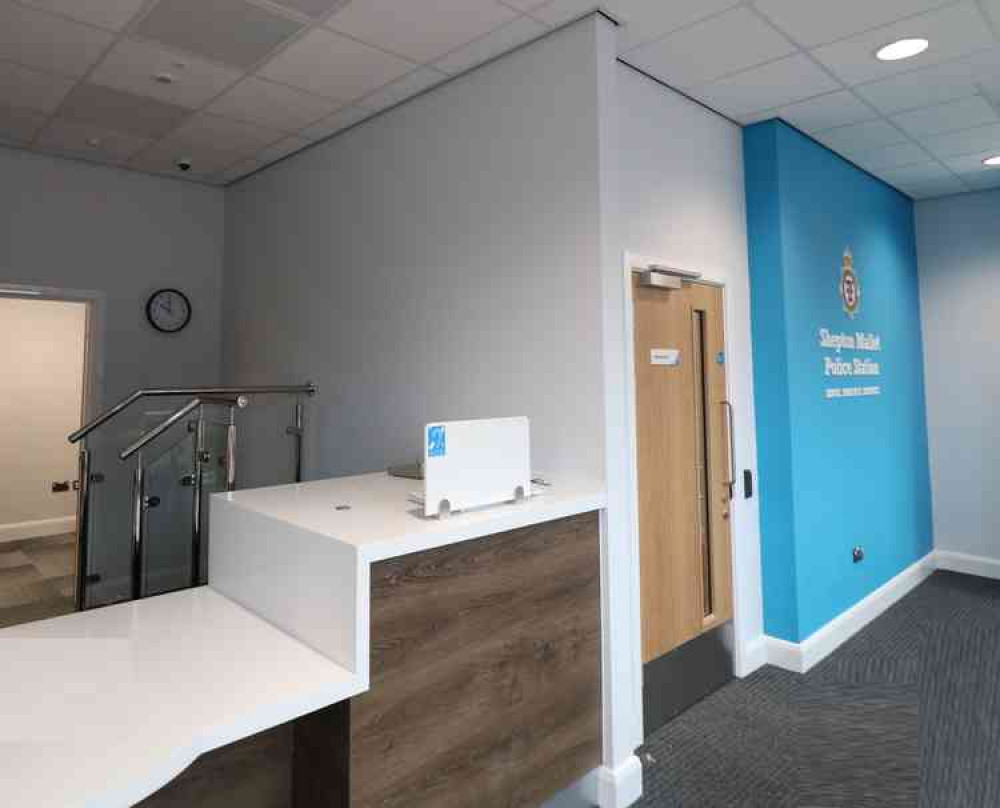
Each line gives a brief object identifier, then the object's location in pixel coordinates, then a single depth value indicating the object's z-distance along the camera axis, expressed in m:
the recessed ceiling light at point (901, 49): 2.63
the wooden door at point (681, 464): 2.72
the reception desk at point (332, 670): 1.27
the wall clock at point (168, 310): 4.50
